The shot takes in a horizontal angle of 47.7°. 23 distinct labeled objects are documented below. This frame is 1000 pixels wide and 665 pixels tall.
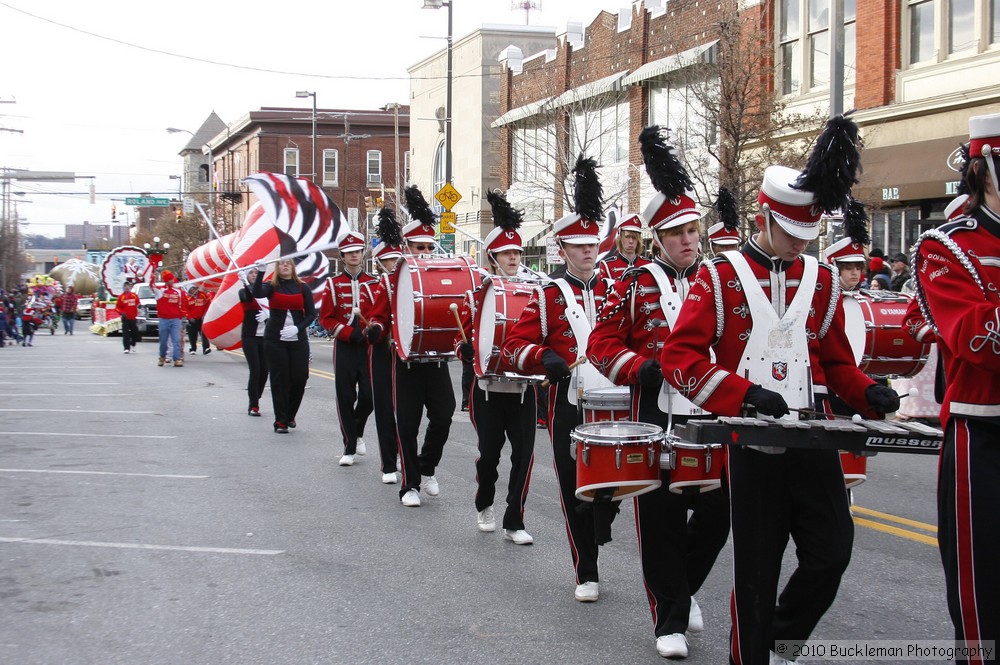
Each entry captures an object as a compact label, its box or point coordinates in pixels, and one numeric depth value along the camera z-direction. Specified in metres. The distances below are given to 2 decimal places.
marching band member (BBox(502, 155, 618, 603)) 6.30
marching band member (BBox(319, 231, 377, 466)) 10.81
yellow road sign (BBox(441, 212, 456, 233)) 29.23
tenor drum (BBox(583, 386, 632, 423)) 5.71
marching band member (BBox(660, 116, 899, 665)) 4.32
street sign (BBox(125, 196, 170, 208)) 52.62
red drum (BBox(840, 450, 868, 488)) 4.78
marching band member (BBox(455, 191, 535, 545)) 7.68
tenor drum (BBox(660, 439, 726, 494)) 4.79
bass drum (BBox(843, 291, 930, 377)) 10.34
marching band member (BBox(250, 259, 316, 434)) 13.00
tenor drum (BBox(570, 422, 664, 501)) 4.86
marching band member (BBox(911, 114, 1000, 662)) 3.54
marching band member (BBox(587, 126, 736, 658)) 5.21
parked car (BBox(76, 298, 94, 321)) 76.94
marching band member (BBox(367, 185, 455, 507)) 9.14
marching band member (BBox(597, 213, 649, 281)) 9.77
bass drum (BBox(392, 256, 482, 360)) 8.96
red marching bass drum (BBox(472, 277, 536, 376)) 7.65
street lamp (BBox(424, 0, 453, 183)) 31.97
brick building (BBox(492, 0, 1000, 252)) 20.84
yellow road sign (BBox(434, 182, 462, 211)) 29.05
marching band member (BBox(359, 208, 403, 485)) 9.97
